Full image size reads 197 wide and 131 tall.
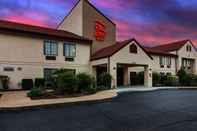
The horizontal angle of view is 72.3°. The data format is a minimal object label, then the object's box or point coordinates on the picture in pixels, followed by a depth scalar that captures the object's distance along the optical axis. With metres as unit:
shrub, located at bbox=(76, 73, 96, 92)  11.19
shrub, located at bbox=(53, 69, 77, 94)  10.36
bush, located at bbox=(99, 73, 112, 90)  14.36
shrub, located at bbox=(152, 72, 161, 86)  18.64
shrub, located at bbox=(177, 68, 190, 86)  19.63
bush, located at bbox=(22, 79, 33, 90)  13.14
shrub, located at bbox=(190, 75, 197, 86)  19.29
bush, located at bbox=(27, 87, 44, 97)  9.15
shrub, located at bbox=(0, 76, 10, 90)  12.35
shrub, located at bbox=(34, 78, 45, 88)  13.54
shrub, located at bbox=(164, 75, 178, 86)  18.70
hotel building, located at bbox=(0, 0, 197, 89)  13.15
